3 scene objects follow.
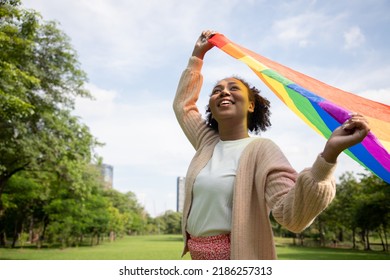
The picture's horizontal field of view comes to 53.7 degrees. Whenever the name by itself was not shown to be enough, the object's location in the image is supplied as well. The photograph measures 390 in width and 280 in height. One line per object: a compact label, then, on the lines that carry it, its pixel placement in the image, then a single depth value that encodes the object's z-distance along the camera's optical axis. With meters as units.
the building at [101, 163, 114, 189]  125.64
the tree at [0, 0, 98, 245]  13.68
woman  1.40
